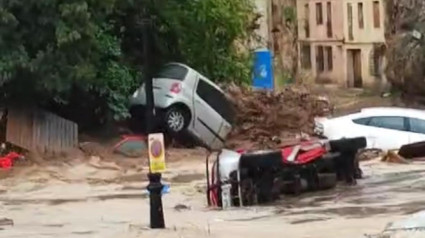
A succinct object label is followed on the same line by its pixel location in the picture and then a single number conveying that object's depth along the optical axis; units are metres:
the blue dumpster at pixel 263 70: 41.53
